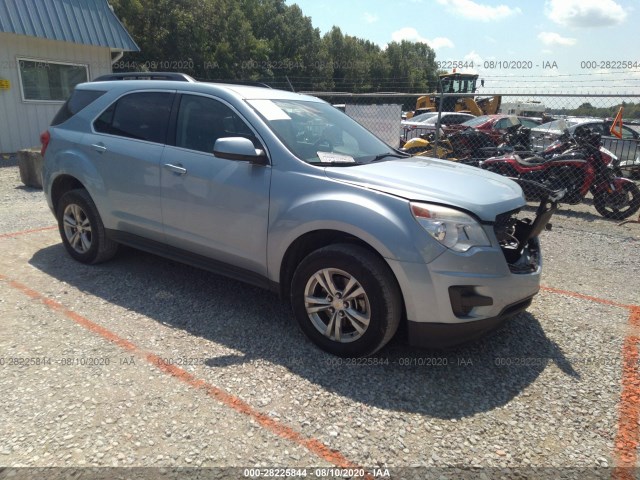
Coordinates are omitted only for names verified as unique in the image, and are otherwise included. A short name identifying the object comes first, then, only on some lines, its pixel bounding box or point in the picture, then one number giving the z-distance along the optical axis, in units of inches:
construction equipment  919.0
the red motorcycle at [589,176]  315.9
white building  456.8
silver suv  114.9
